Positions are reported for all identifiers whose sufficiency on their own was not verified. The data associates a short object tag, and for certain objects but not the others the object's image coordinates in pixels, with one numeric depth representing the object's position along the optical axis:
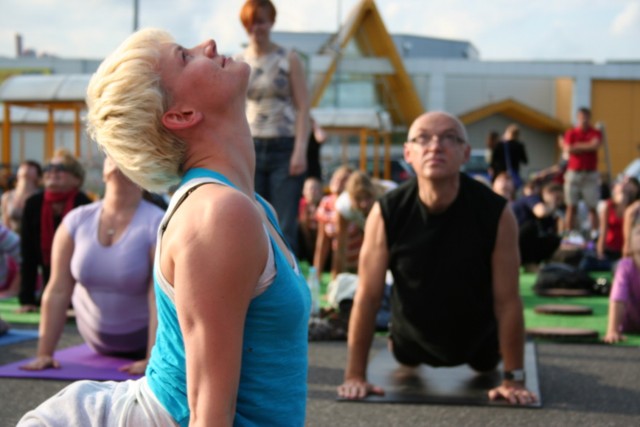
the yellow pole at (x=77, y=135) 16.30
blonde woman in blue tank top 1.89
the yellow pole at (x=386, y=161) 25.17
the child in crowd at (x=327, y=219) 10.14
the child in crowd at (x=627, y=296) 6.39
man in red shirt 14.00
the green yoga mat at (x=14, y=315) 7.28
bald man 4.48
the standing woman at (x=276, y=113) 6.48
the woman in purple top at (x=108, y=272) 5.03
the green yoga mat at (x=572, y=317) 7.14
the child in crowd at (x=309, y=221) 11.60
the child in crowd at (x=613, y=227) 12.35
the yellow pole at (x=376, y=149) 22.50
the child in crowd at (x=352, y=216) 9.09
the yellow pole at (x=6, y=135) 17.02
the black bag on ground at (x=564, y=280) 9.43
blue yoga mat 6.08
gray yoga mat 4.42
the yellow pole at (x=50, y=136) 16.89
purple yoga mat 4.80
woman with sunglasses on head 7.50
